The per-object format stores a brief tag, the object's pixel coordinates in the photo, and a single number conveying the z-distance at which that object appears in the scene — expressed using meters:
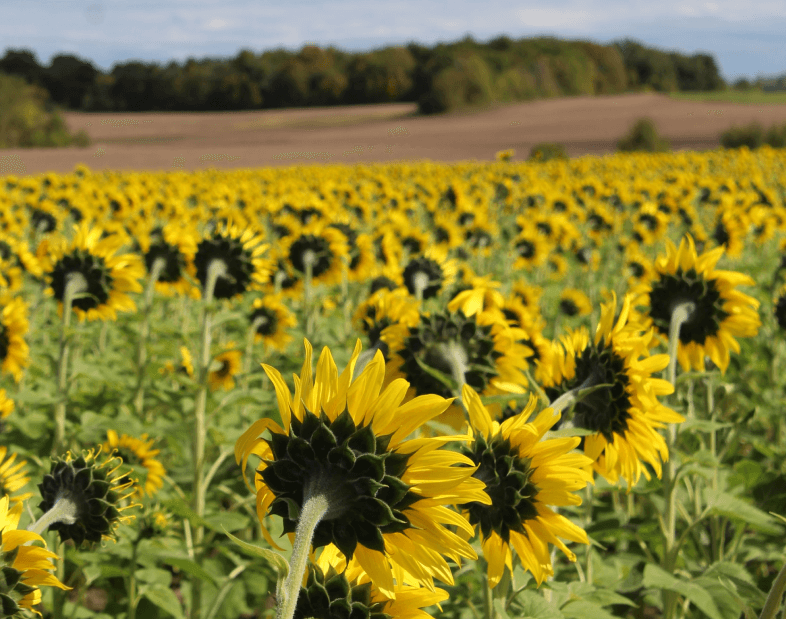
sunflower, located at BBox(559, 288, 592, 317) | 7.05
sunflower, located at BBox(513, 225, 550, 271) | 8.13
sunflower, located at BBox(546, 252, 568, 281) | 9.75
